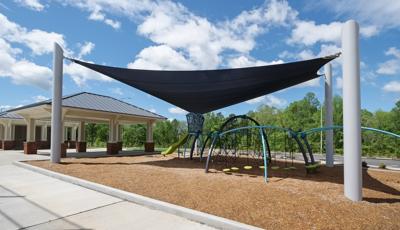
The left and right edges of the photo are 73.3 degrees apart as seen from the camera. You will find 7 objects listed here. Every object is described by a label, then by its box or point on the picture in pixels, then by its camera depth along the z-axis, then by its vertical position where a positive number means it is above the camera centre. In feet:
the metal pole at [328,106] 37.35 +3.52
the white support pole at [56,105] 40.01 +3.52
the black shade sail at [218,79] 31.19 +6.71
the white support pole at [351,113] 19.38 +1.35
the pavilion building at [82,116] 55.52 +3.17
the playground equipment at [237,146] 32.90 -2.97
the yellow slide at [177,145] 49.88 -2.87
